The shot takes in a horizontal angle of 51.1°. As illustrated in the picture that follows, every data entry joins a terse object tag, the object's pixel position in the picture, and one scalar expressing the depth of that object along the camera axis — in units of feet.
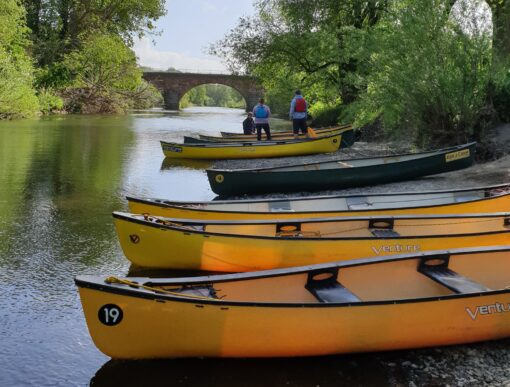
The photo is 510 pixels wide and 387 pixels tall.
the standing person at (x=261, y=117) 63.26
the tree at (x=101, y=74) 136.46
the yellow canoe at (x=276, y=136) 67.56
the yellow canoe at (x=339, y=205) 25.17
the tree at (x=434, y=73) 48.26
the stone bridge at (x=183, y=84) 213.46
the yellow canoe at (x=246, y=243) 21.36
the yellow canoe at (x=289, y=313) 14.20
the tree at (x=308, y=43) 83.46
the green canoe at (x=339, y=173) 38.63
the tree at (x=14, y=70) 99.55
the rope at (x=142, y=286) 14.33
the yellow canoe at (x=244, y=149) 58.54
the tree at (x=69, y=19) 138.00
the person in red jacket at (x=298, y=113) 62.39
